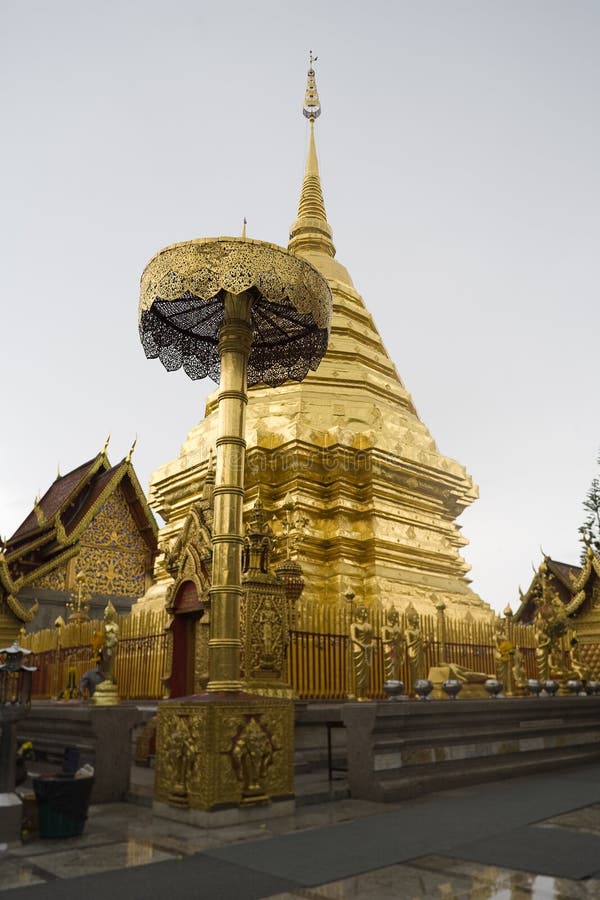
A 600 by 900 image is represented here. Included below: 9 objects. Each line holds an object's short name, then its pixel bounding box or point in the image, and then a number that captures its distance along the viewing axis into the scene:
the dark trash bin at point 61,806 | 5.09
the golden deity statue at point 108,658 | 8.30
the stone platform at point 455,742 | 6.71
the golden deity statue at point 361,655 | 8.38
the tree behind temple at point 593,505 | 21.64
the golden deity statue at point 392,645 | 9.05
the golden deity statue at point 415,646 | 9.53
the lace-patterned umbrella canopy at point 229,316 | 6.24
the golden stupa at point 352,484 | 12.55
